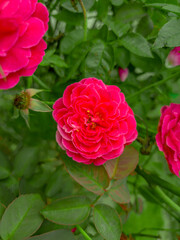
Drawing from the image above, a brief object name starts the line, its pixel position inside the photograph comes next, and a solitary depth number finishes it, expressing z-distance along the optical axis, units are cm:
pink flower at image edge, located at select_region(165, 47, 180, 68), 42
